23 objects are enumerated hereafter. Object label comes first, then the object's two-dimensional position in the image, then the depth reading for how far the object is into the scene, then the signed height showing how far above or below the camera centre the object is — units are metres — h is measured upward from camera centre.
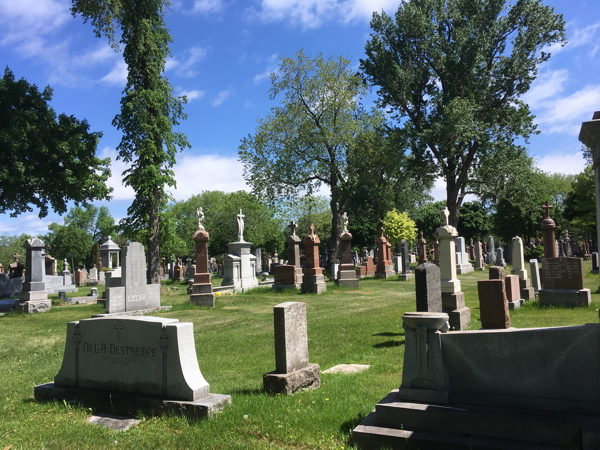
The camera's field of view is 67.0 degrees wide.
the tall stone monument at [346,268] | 22.86 -0.72
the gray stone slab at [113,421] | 4.70 -1.66
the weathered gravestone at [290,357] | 5.62 -1.28
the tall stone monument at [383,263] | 29.19 -0.68
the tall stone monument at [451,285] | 10.17 -0.88
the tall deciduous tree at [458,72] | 28.45 +11.67
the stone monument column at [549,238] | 17.62 +0.25
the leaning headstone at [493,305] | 7.21 -0.93
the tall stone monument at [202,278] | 16.58 -0.64
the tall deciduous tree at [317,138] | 32.38 +8.59
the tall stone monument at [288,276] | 22.80 -0.99
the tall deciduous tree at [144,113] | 20.42 +6.87
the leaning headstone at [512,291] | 12.43 -1.25
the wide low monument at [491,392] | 3.44 -1.20
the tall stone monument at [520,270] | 14.67 -0.84
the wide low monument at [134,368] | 4.92 -1.19
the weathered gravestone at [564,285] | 12.37 -1.15
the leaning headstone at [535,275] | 15.40 -1.02
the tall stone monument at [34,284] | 17.47 -0.57
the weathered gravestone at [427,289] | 7.83 -0.68
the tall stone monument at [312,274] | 20.50 -0.83
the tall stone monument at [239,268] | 23.09 -0.43
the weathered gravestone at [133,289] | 13.76 -0.78
